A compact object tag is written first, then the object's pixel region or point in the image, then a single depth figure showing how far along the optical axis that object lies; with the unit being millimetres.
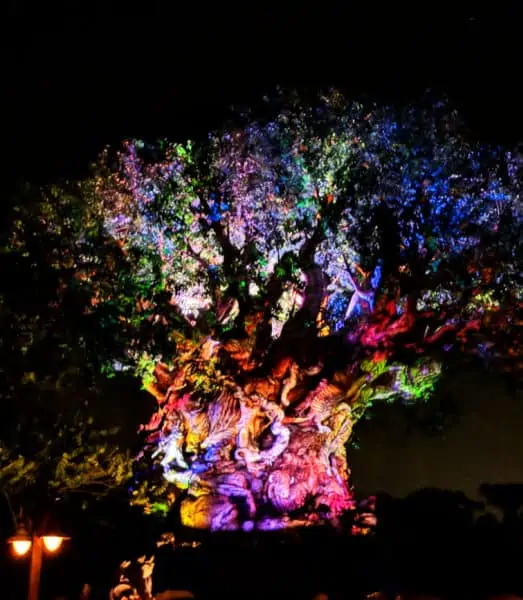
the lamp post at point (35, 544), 8523
